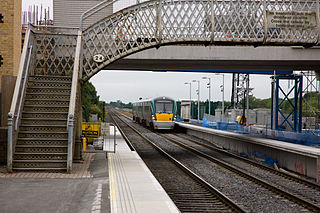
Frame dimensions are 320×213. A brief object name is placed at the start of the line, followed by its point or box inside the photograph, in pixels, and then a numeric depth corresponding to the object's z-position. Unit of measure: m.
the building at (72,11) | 21.47
